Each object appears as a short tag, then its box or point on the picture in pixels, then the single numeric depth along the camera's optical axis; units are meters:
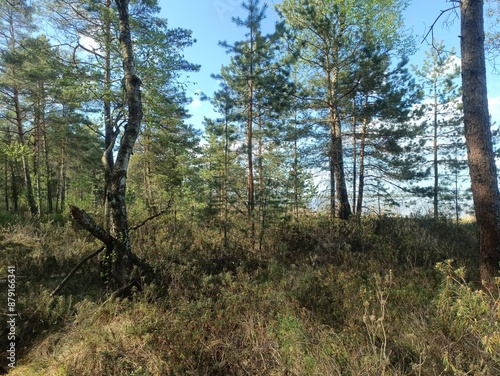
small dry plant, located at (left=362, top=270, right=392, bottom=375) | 1.88
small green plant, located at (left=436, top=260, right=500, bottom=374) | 1.80
